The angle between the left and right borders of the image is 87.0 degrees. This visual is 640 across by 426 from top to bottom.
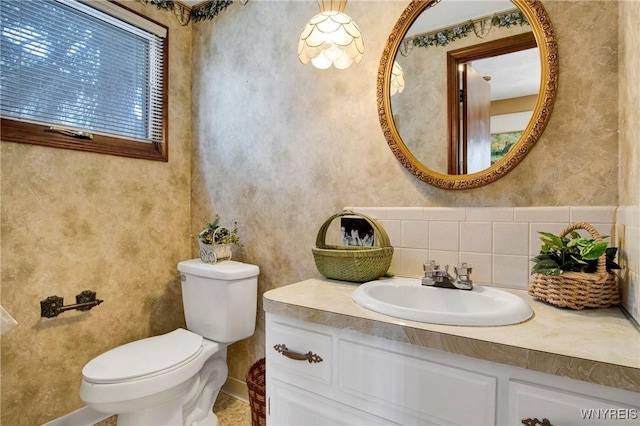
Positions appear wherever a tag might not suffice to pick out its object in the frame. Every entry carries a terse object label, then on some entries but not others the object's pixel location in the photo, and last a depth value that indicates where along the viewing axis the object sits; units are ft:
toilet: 4.26
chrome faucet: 3.75
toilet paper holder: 5.13
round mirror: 3.86
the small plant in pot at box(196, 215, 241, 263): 5.78
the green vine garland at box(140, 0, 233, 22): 6.61
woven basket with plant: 3.05
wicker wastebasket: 4.72
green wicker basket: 4.17
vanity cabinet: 2.20
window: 4.91
